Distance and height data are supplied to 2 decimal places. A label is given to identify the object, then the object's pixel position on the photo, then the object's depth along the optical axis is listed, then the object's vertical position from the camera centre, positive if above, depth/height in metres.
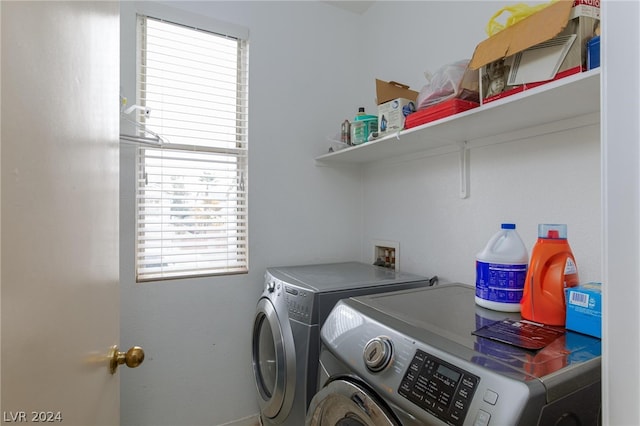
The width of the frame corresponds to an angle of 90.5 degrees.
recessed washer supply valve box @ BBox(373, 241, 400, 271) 2.04 -0.27
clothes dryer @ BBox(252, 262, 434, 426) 1.39 -0.53
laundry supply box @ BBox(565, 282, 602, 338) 0.86 -0.27
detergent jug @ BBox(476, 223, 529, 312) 1.10 -0.21
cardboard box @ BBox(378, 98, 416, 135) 1.55 +0.50
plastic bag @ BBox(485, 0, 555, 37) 0.99 +0.64
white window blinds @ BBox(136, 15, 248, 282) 1.81 +0.36
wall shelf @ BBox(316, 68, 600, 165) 0.96 +0.37
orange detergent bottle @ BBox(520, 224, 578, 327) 0.97 -0.20
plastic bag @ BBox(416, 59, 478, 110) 1.26 +0.53
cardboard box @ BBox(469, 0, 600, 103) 0.88 +0.51
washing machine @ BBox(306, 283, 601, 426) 0.65 -0.37
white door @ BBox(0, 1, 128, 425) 0.38 +0.00
